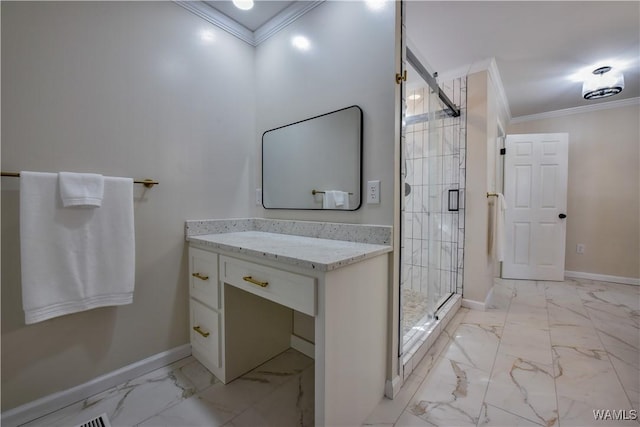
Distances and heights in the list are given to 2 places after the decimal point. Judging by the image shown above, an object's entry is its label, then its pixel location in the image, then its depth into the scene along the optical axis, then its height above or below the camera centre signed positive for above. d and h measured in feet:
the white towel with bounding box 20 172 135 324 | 3.72 -0.70
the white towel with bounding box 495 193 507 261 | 8.68 -0.72
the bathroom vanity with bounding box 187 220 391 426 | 3.32 -1.63
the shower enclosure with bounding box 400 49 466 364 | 7.48 +0.34
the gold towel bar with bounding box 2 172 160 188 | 4.85 +0.43
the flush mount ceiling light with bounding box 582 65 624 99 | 8.38 +4.01
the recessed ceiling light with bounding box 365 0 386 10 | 4.41 +3.43
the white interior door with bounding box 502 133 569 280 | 11.36 +0.06
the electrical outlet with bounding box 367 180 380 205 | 4.57 +0.24
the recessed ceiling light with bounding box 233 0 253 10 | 5.31 +4.12
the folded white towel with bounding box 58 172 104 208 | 3.93 +0.25
